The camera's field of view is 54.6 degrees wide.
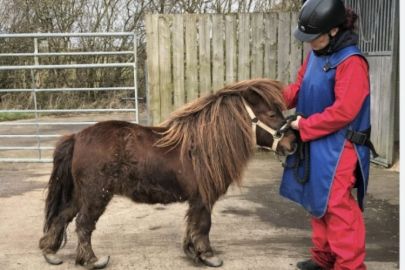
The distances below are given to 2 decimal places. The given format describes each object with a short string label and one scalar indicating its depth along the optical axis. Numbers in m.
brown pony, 2.91
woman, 2.47
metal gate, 6.02
